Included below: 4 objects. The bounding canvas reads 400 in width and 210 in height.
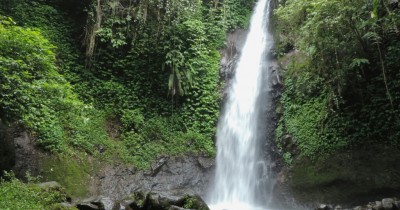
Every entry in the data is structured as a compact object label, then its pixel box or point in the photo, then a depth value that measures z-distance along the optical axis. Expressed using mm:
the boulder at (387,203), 7785
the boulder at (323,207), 8652
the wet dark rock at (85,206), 7285
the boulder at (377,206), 7895
